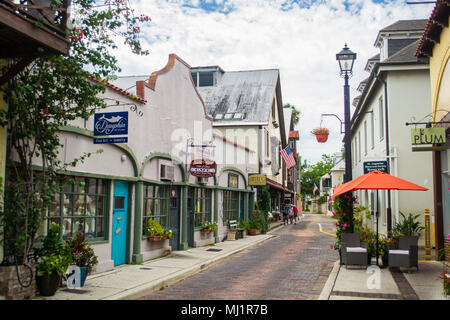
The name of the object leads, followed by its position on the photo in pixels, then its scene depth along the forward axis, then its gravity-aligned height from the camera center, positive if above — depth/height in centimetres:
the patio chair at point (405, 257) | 1057 -132
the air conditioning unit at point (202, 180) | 1715 +81
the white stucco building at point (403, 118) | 1546 +301
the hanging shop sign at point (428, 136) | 1075 +162
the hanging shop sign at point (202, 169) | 1594 +117
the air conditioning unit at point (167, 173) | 1402 +90
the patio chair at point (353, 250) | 1111 -124
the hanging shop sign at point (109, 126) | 984 +168
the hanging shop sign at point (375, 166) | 1464 +120
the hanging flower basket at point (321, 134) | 1568 +240
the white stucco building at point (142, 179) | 995 +63
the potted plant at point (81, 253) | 911 -109
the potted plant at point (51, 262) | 779 -111
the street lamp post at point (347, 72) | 1223 +366
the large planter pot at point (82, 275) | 870 -147
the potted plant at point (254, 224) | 2367 -124
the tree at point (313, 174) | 8962 +570
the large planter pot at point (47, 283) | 779 -147
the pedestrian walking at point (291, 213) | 3678 -103
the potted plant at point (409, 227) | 1338 -80
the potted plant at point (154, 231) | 1298 -89
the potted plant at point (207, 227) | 1765 -104
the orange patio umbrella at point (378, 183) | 1052 +45
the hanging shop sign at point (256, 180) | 2338 +113
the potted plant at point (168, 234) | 1372 -103
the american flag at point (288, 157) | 2931 +294
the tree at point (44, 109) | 751 +165
